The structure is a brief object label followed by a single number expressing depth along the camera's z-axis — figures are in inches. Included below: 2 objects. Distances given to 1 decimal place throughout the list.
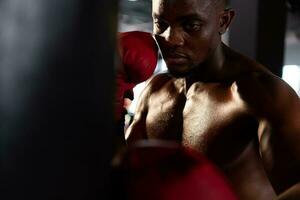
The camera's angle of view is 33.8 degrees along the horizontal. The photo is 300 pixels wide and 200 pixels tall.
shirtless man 38.0
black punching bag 9.7
